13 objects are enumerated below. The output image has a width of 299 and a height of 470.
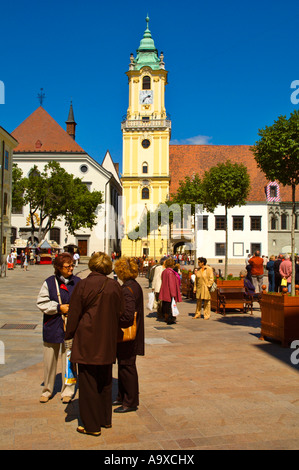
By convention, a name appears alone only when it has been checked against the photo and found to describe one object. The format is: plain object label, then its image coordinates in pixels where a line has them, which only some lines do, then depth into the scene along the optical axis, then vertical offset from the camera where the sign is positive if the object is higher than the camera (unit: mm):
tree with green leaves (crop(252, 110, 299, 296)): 9836 +2188
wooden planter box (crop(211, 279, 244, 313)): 14273 -888
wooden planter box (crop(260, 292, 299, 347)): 8805 -1166
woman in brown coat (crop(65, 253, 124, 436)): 4562 -782
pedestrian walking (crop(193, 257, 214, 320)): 12766 -793
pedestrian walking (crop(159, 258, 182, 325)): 12008 -917
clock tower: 59312 +12838
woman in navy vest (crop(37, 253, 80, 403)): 5641 -779
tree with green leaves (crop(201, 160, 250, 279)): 18500 +2730
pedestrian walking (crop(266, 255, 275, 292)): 16469 -658
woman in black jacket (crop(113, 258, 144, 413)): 5281 -1111
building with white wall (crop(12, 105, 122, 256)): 56188 +10114
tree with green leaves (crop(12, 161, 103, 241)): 43344 +5216
